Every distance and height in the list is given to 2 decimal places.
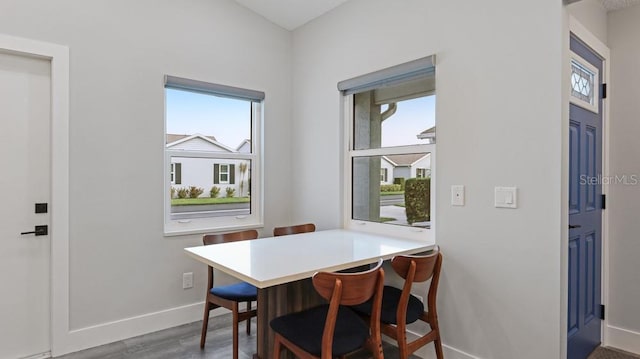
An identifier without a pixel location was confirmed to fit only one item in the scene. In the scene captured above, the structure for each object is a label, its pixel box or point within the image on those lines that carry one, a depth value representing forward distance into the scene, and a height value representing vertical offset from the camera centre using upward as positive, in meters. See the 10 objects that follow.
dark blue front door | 2.32 -0.21
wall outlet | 3.14 -0.89
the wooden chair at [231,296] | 2.41 -0.81
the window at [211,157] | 3.18 +0.18
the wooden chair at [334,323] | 1.62 -0.75
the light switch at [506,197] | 2.12 -0.11
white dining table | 1.81 -0.46
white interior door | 2.47 -0.17
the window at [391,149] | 2.68 +0.23
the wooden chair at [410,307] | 1.94 -0.76
